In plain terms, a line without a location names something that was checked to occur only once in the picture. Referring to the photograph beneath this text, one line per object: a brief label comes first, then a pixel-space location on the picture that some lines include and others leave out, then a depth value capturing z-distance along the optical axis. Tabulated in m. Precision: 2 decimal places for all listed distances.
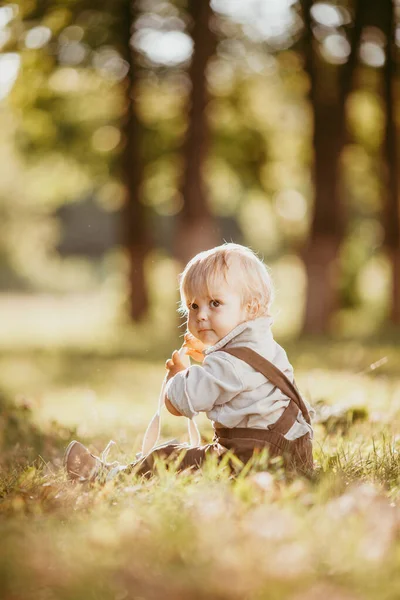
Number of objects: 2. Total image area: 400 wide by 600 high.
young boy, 3.68
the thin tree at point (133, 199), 17.55
